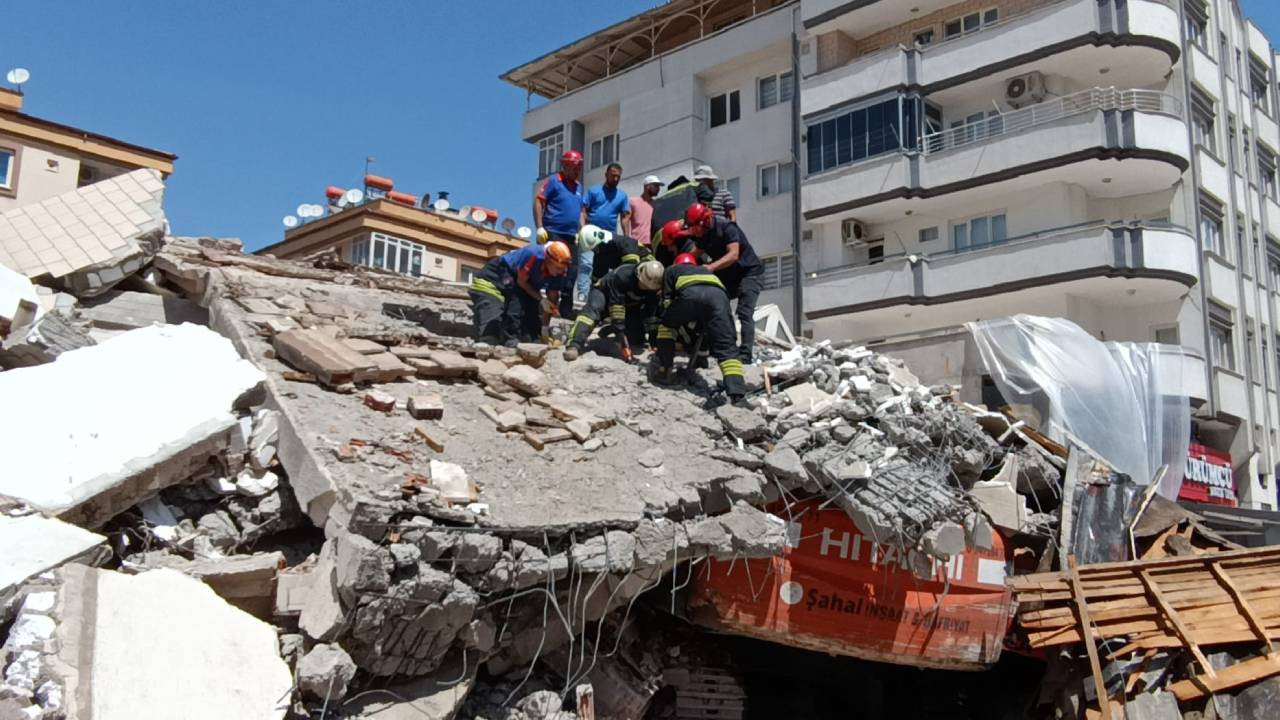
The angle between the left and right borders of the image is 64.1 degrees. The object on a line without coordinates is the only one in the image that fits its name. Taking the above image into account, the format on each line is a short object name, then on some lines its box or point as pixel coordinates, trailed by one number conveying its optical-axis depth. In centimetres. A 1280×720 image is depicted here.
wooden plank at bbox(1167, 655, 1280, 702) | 728
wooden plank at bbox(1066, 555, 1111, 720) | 739
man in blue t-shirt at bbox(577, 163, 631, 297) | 1034
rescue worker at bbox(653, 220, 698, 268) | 895
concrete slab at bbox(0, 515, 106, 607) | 458
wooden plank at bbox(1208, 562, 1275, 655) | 754
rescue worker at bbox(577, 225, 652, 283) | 934
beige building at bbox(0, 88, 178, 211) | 2186
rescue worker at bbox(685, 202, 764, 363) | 898
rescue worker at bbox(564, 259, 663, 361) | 862
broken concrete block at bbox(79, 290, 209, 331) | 833
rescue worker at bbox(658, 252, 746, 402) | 791
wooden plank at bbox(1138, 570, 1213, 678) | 746
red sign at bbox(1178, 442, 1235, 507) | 1834
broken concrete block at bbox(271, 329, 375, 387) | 695
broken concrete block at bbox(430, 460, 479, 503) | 569
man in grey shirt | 1011
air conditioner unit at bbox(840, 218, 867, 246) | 2291
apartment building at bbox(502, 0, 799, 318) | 2433
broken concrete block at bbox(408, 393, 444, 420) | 677
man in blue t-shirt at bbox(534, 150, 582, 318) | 1017
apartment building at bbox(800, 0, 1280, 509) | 1930
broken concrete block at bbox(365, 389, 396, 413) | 671
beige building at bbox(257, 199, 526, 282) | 2786
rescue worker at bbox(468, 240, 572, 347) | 885
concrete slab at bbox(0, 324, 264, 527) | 538
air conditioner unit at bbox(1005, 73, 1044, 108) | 2050
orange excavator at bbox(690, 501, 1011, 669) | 716
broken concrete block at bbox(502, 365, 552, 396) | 768
